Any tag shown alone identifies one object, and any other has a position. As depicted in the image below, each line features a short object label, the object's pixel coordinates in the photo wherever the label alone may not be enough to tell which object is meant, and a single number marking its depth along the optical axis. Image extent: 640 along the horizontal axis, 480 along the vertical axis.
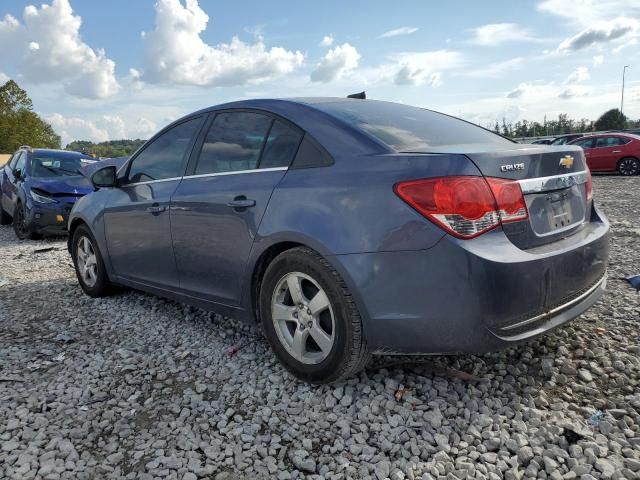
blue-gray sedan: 2.30
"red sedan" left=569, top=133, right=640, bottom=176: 16.19
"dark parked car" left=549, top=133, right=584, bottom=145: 20.89
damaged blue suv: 8.55
